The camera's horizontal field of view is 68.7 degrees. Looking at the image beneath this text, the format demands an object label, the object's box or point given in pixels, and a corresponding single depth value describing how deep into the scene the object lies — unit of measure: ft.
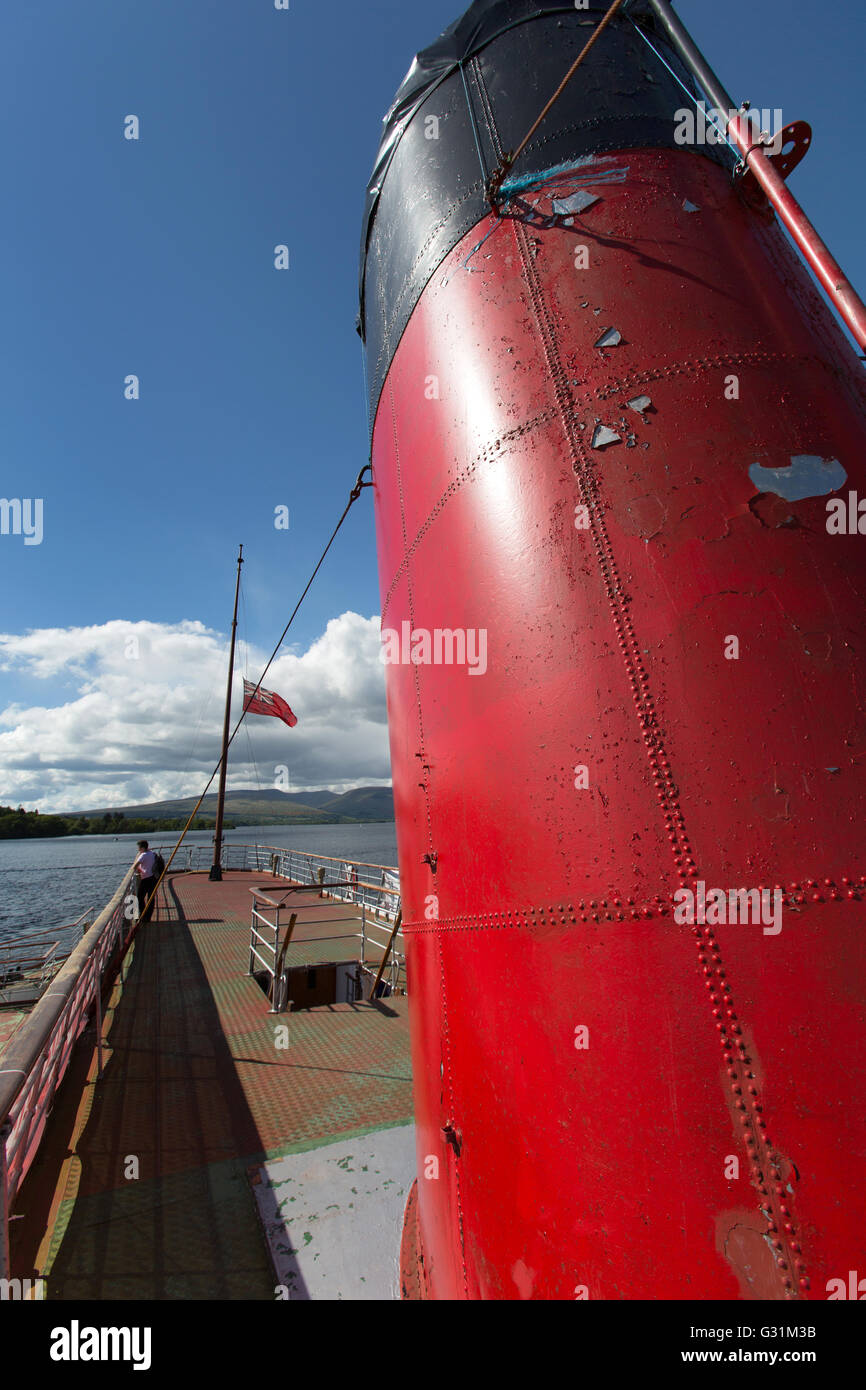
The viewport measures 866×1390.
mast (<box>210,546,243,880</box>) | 67.36
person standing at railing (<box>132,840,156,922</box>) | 39.60
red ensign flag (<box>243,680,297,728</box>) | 63.66
